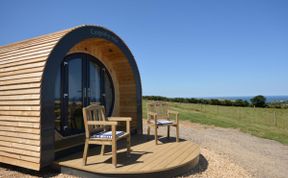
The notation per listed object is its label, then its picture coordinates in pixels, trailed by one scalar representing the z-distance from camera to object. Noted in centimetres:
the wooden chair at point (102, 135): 396
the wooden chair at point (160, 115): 578
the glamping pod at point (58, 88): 412
